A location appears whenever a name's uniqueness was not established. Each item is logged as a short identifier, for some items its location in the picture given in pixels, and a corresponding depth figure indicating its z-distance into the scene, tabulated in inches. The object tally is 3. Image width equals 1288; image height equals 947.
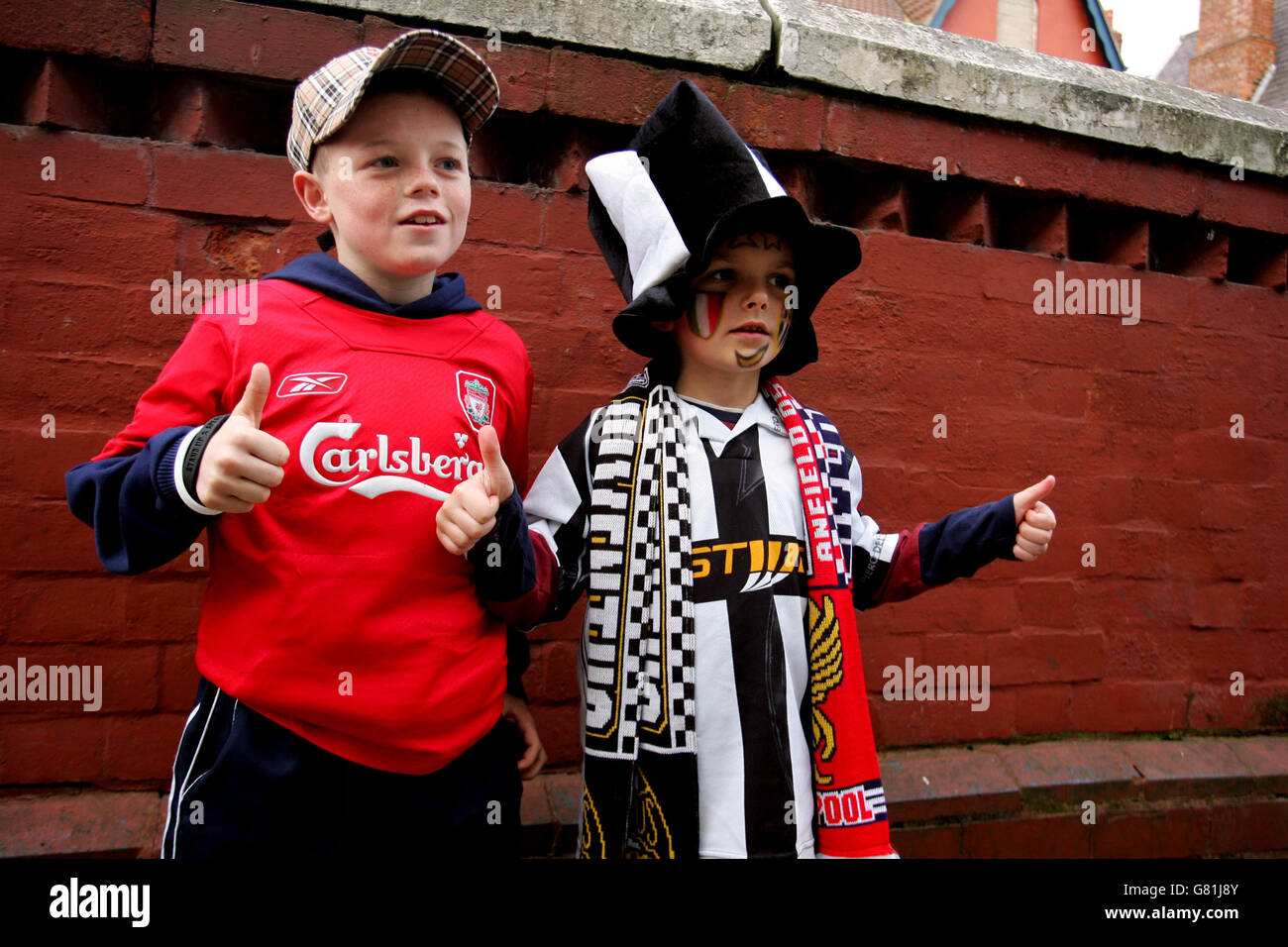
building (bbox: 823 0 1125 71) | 606.5
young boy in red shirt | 54.3
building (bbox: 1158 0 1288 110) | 810.2
